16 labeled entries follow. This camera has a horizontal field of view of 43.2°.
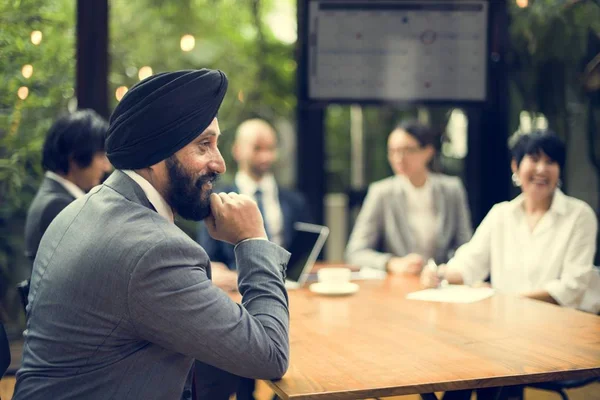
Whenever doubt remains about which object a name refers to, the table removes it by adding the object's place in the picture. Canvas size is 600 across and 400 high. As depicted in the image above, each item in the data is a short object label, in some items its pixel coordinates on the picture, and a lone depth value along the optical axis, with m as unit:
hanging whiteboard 4.25
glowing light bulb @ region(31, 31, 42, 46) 3.97
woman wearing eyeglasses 4.16
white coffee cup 3.04
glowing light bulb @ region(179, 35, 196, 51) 4.73
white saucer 2.96
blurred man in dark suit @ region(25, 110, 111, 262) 3.10
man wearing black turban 1.61
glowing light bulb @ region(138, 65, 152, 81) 4.52
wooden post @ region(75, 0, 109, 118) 4.19
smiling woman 2.98
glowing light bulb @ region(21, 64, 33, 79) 3.94
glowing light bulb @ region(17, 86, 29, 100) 3.96
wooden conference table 1.77
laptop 3.18
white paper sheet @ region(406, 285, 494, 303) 2.79
